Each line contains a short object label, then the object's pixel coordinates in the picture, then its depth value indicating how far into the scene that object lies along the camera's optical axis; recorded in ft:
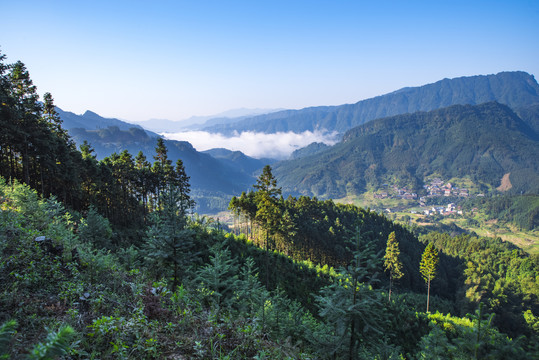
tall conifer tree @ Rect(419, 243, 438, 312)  146.92
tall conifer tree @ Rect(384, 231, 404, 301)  171.42
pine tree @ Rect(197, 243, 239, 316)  36.58
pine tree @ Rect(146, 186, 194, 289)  39.70
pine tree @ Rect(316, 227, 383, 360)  28.89
